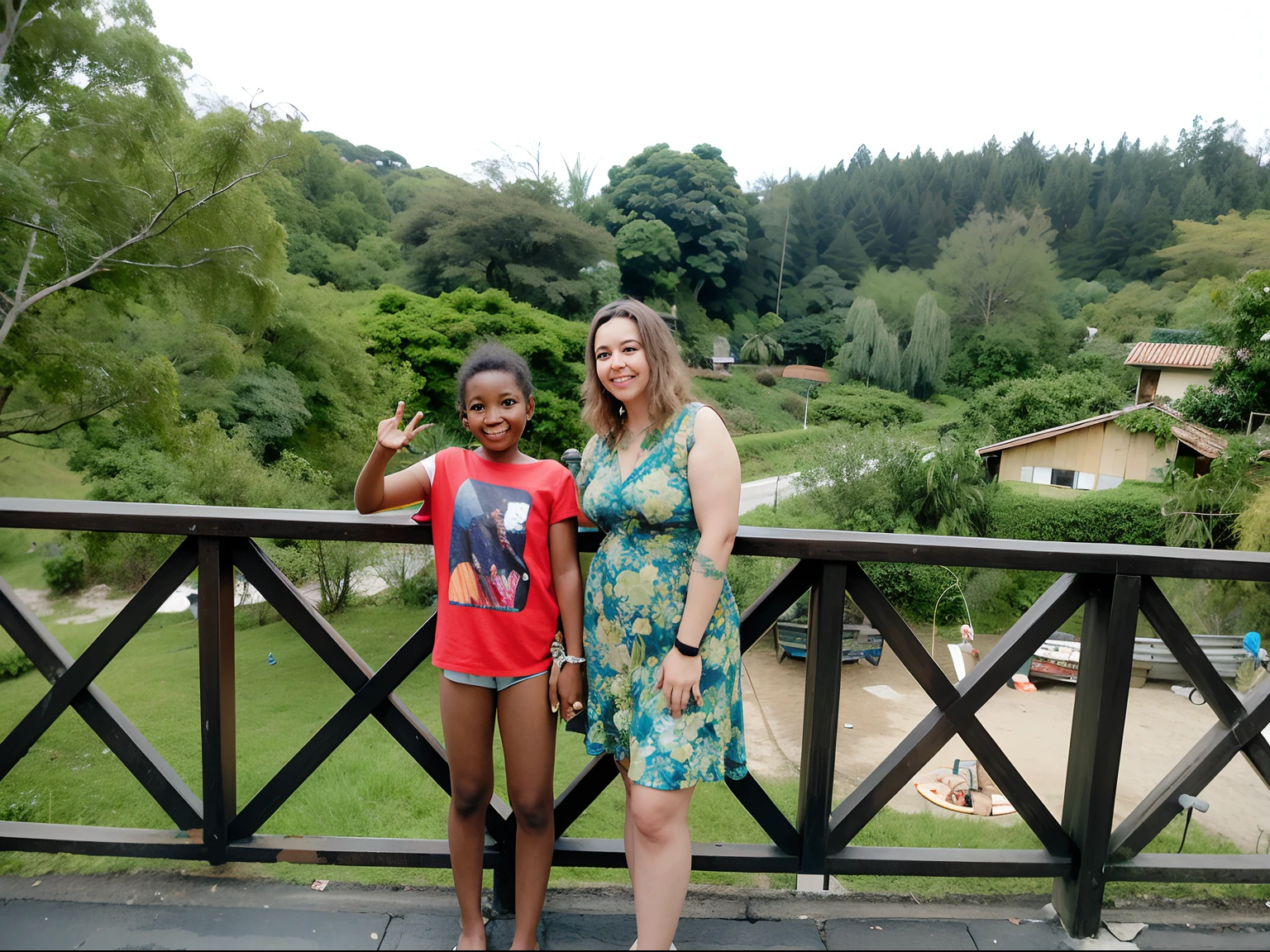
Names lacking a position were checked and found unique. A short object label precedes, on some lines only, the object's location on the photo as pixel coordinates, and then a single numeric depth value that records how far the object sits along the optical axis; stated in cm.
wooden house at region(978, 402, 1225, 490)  1927
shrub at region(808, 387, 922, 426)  3228
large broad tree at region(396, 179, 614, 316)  2534
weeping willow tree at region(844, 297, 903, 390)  3531
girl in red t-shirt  128
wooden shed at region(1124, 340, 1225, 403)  2378
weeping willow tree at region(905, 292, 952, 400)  3450
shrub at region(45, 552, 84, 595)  1281
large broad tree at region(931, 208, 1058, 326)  3588
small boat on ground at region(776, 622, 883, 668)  1323
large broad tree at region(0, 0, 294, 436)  1180
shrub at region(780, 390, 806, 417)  3322
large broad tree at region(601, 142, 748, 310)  3659
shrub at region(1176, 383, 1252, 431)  1855
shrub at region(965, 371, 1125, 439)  2616
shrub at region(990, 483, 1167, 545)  1769
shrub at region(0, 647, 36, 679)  916
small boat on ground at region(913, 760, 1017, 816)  654
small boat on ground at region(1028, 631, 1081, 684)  1237
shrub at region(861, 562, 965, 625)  1502
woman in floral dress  122
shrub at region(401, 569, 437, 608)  1238
